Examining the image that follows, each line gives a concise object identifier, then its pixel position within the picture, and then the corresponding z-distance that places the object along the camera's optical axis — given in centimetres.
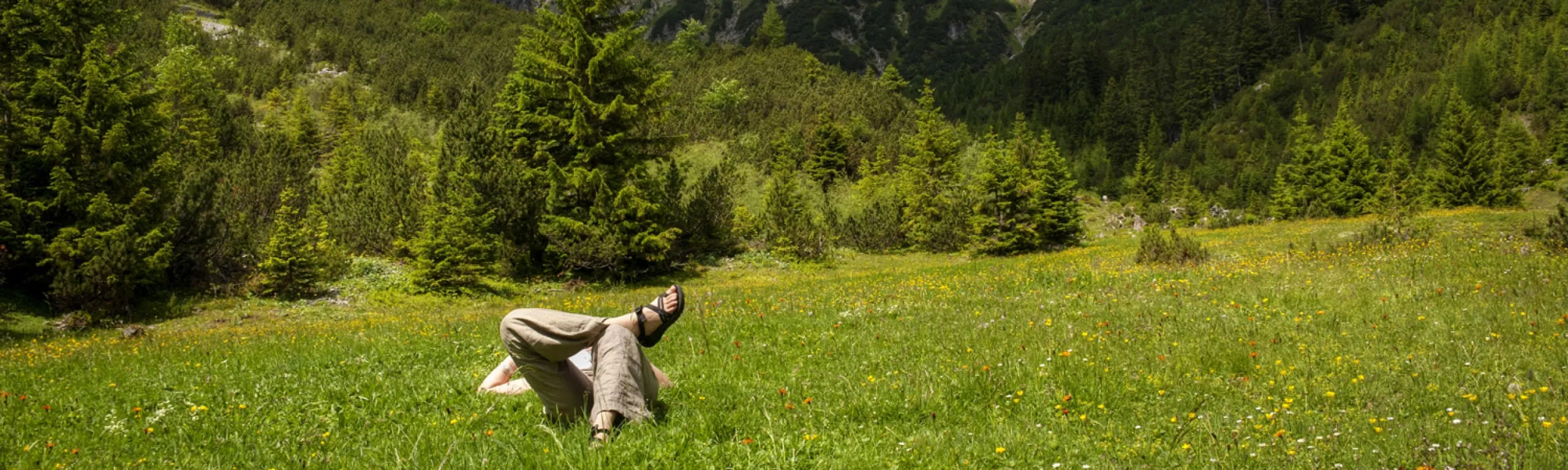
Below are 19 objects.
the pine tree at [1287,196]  4406
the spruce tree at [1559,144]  5147
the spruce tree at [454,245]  1859
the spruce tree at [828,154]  4516
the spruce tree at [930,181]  3192
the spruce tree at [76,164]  1553
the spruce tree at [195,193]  1848
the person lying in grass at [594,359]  396
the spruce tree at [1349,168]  3981
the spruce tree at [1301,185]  4244
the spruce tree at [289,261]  1778
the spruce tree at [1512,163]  3550
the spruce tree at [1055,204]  2909
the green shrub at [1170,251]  1348
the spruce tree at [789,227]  2636
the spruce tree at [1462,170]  3696
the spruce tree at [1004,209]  2841
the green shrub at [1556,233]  1042
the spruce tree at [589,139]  2152
